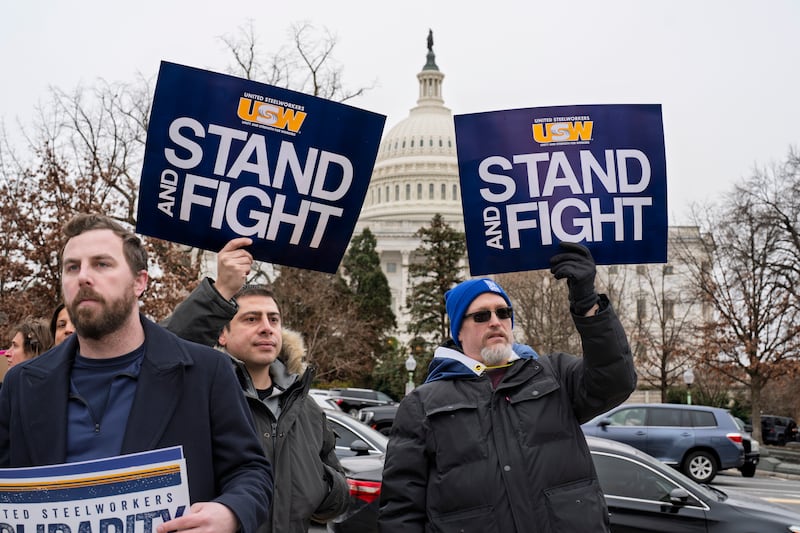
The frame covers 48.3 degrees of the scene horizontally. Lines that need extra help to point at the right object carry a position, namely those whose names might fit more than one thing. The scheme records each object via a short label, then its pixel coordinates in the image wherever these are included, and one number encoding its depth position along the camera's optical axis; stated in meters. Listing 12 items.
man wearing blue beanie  3.48
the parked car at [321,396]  26.24
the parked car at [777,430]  39.41
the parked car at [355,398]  31.93
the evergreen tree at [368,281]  62.22
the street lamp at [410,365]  46.34
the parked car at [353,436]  10.31
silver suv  17.59
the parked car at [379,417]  23.25
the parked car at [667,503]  7.85
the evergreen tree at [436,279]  55.09
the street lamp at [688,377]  33.79
